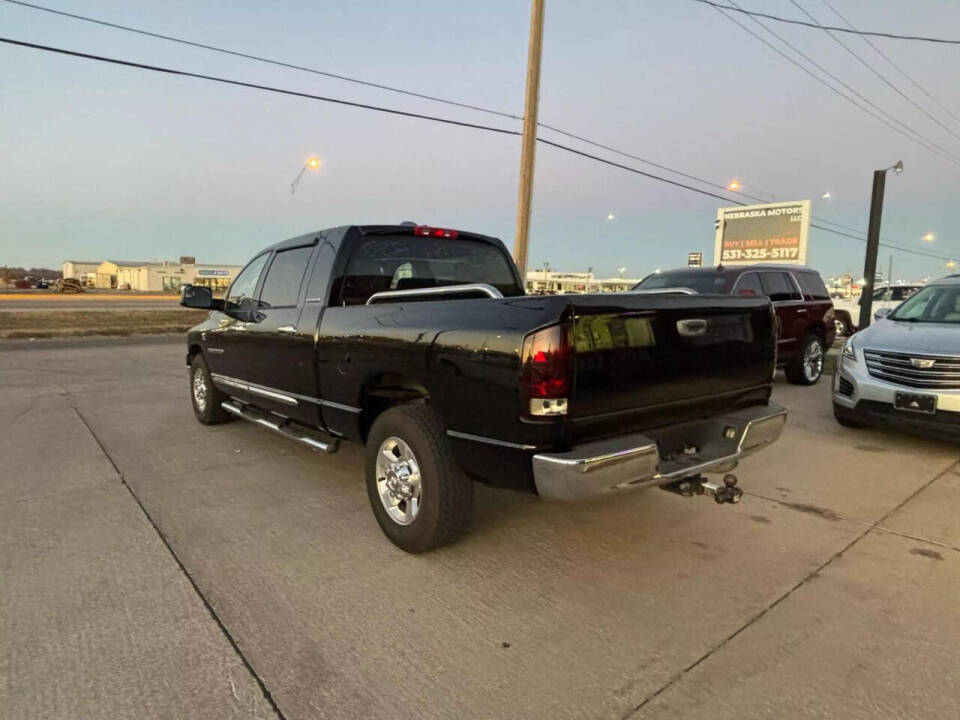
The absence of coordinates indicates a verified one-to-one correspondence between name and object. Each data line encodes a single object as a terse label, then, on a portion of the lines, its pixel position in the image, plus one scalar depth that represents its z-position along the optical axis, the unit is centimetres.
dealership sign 2348
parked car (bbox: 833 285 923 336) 1636
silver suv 502
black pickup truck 265
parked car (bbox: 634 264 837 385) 855
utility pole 1140
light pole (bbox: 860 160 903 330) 1566
